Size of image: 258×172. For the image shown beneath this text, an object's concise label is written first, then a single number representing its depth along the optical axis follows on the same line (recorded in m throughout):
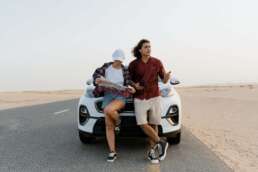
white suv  5.91
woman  5.62
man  5.60
